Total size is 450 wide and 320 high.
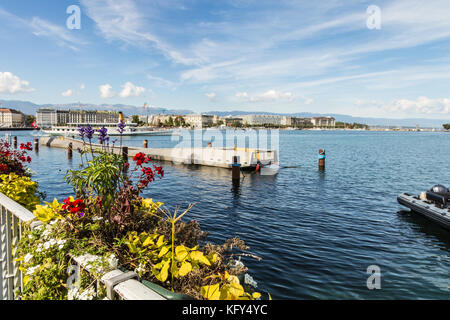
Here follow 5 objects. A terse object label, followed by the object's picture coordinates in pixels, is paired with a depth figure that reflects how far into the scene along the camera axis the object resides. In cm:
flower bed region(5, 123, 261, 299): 304
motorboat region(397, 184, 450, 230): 1336
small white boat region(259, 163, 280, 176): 2926
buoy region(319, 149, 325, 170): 3344
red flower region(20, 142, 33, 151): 1147
